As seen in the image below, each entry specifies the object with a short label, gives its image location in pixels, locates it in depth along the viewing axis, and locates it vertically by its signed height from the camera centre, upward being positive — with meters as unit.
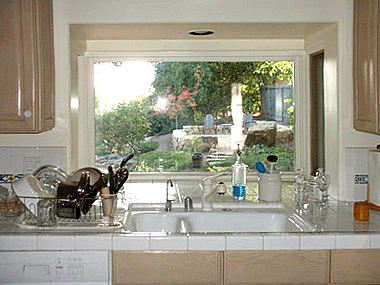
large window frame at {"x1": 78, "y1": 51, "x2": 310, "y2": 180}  3.84 +0.33
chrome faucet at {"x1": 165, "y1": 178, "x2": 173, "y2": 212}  3.01 -0.37
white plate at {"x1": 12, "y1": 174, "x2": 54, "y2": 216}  2.63 -0.26
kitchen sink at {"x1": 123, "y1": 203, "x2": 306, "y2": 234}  2.98 -0.44
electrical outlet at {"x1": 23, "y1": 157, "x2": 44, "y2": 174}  3.17 -0.16
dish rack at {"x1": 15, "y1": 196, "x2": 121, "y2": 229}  2.57 -0.36
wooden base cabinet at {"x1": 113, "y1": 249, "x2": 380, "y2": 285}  2.46 -0.56
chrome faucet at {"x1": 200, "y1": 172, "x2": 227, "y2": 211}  3.04 -0.31
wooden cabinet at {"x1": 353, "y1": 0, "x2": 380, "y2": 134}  2.69 +0.31
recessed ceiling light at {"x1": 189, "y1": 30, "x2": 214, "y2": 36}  3.42 +0.58
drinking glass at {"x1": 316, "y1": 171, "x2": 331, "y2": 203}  3.05 -0.27
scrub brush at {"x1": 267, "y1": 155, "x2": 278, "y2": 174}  3.15 -0.15
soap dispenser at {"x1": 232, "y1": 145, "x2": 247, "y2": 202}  3.47 -0.24
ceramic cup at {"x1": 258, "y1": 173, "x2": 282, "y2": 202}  3.19 -0.30
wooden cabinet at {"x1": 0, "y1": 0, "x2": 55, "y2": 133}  2.70 +0.30
